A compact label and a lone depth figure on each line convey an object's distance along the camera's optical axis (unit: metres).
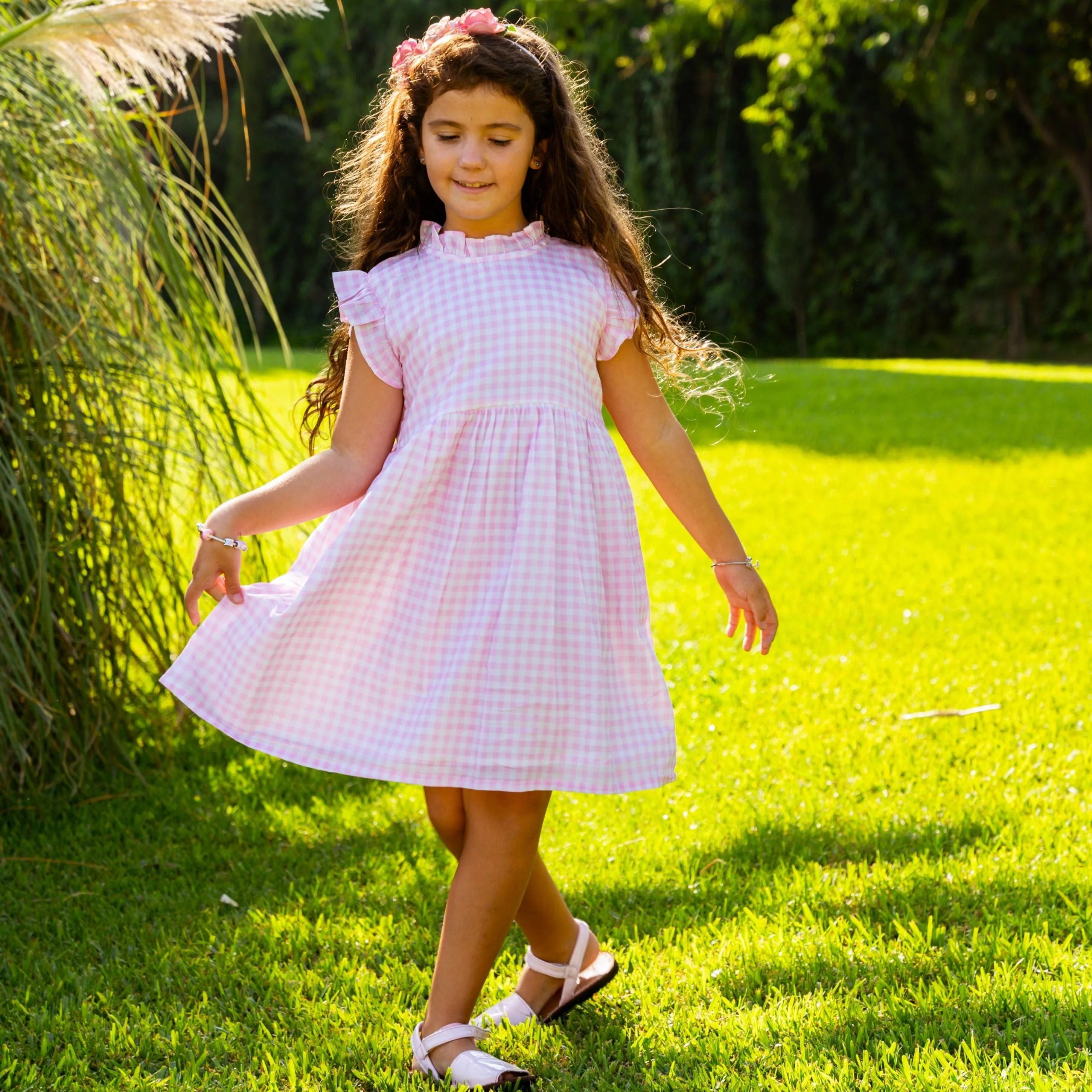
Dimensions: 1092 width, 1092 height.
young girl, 3.64
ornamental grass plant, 5.39
